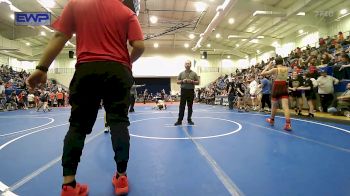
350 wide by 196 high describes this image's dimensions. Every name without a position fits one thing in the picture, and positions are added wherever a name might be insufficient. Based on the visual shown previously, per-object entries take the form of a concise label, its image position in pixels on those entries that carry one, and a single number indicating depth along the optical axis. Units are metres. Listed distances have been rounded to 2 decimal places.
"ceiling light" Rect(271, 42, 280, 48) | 29.42
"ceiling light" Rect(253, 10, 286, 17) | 16.34
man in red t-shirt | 1.92
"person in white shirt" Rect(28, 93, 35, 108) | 18.06
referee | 6.53
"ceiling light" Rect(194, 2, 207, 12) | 18.42
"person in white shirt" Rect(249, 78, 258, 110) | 11.69
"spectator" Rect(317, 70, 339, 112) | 8.34
